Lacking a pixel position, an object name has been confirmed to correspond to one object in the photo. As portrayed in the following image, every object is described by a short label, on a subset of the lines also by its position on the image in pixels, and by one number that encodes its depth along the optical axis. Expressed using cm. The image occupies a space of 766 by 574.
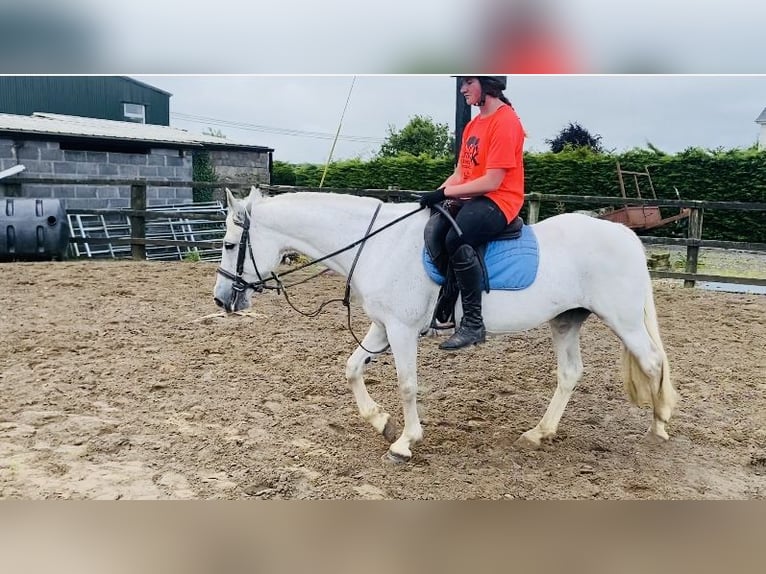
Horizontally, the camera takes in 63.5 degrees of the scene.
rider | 280
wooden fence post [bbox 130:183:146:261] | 772
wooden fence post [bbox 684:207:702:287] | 718
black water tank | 678
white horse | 305
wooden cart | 768
